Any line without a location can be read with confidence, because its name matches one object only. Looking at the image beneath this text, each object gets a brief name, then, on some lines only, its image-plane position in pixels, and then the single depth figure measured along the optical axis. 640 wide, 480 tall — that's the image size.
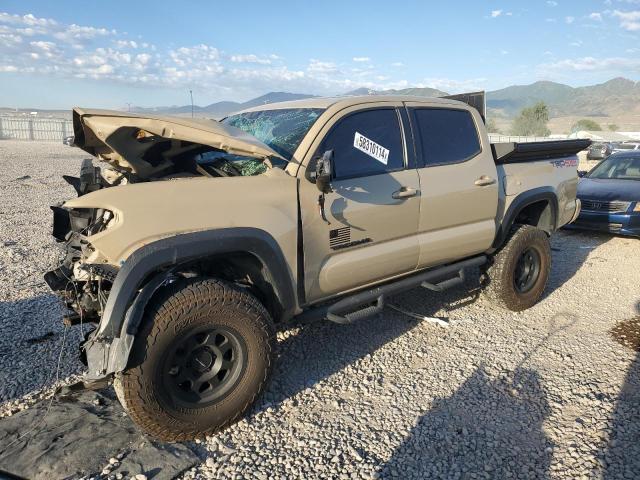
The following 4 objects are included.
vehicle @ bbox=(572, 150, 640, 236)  7.84
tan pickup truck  2.65
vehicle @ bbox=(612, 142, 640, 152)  25.28
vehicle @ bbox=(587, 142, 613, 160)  13.90
